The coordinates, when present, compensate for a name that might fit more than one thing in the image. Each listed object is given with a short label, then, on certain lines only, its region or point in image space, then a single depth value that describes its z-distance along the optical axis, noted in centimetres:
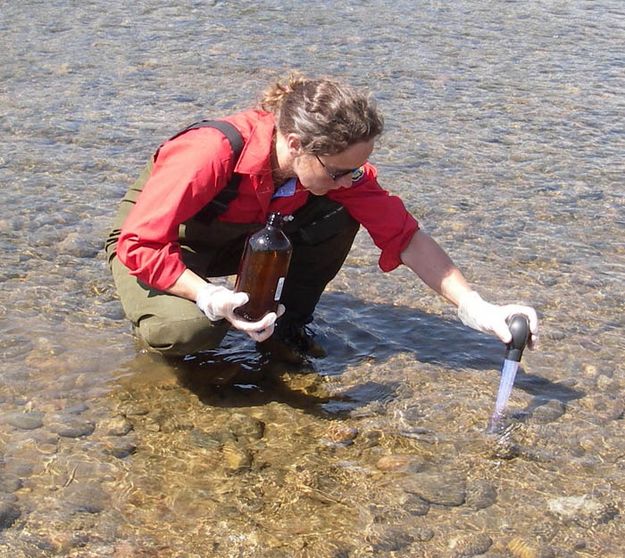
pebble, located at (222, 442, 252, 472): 427
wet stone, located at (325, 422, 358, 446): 451
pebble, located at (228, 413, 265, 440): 450
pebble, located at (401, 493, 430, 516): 406
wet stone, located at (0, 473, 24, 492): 400
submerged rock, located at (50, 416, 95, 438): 441
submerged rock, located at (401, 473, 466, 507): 414
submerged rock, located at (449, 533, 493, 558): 385
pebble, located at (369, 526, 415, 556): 385
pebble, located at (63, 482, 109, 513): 393
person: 414
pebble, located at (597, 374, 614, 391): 501
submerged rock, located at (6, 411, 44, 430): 443
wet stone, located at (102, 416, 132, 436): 445
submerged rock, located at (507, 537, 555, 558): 387
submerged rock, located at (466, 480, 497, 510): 413
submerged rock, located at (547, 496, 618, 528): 406
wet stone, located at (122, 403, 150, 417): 460
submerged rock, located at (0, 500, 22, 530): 380
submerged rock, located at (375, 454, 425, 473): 433
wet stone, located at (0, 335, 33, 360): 498
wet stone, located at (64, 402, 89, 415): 458
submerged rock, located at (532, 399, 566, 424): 475
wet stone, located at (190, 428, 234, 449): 440
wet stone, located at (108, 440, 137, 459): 429
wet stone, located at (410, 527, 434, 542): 392
